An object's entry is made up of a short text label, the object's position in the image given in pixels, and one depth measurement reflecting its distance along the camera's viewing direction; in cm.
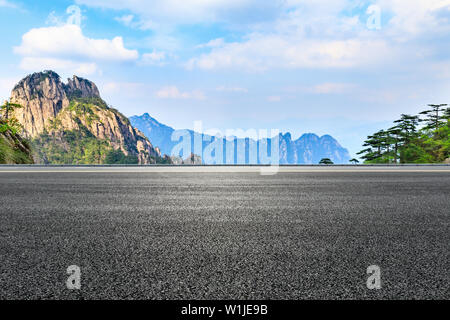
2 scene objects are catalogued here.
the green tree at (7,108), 3398
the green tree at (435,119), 6419
